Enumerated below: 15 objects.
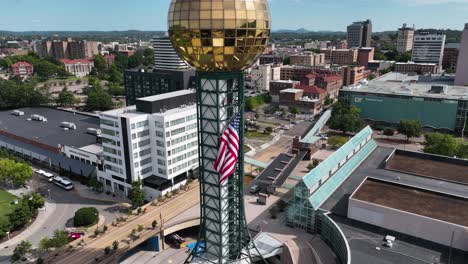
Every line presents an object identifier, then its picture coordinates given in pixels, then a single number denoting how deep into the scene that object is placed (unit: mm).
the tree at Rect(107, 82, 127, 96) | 177875
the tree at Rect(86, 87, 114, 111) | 142875
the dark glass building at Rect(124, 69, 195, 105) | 128125
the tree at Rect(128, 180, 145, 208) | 63938
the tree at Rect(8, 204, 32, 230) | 58812
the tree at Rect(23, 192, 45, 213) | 63219
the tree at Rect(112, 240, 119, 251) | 49875
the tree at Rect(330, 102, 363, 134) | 108125
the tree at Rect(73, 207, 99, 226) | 59938
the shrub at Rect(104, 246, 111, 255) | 49219
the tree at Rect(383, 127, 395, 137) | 108188
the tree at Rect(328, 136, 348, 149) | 96412
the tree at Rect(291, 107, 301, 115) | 133888
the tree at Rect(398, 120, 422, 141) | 102188
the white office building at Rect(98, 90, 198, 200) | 67125
